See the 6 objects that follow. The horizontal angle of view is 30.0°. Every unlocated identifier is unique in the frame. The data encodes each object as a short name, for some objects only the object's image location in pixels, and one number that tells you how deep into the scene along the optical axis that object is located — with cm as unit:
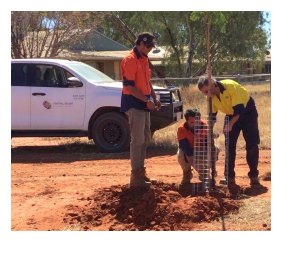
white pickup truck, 1021
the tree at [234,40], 2906
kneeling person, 655
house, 2855
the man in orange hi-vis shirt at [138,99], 613
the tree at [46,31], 1905
